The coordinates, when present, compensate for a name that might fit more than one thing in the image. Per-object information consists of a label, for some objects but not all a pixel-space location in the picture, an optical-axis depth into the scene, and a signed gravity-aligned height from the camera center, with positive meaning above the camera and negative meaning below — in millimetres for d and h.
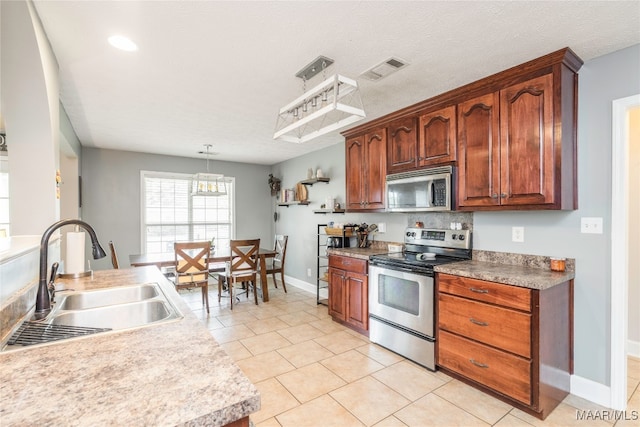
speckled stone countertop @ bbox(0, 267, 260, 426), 676 -433
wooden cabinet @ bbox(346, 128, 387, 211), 3461 +481
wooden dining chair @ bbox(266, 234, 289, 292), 5145 -838
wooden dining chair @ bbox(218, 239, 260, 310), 4367 -740
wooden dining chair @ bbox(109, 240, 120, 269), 4038 -577
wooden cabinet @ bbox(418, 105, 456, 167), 2762 +679
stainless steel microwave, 2754 +198
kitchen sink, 1128 -448
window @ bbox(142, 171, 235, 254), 5426 -18
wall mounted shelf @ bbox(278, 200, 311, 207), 5359 +157
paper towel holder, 2092 -413
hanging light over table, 4578 +366
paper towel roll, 2107 -261
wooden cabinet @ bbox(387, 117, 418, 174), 3104 +672
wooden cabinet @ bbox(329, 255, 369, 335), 3367 -907
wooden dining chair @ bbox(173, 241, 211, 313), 4066 -701
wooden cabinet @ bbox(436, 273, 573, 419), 2012 -898
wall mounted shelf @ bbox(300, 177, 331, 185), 4836 +496
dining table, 3977 -623
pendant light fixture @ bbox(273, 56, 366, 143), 1922 +776
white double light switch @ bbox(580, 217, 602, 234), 2186 -105
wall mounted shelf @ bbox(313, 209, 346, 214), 4602 +14
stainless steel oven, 2666 -740
